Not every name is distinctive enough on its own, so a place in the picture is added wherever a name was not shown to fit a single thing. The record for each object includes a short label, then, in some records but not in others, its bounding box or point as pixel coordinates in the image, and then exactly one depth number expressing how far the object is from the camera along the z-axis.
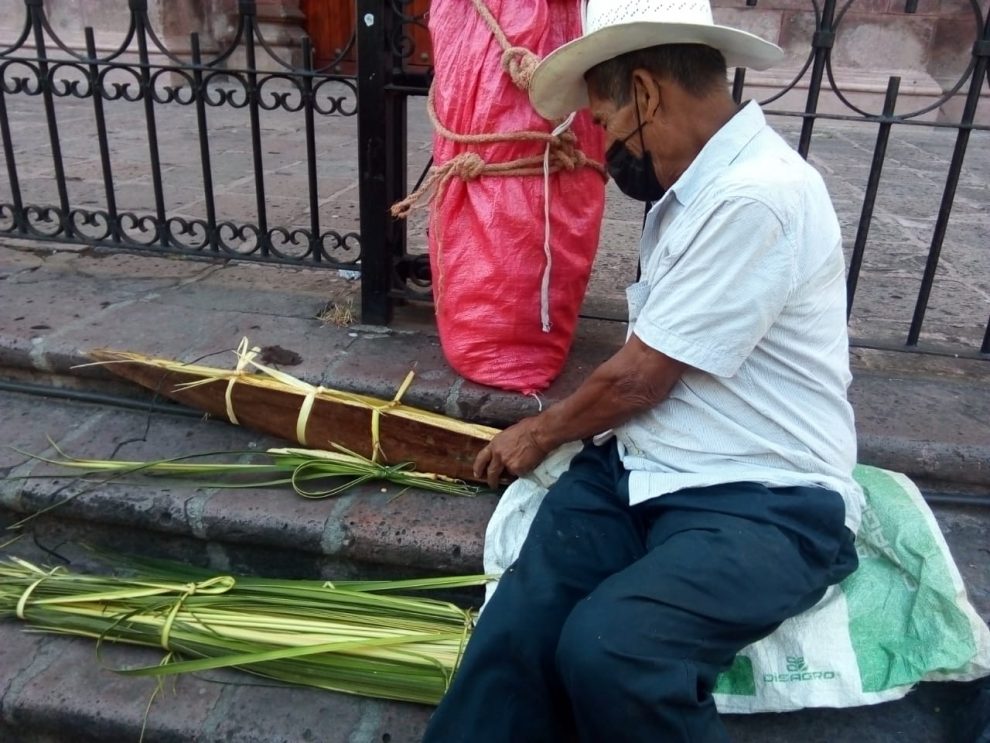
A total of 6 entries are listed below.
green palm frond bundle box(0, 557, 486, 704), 1.84
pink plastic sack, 2.08
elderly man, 1.50
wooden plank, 2.21
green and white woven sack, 1.71
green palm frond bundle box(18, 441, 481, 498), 2.21
